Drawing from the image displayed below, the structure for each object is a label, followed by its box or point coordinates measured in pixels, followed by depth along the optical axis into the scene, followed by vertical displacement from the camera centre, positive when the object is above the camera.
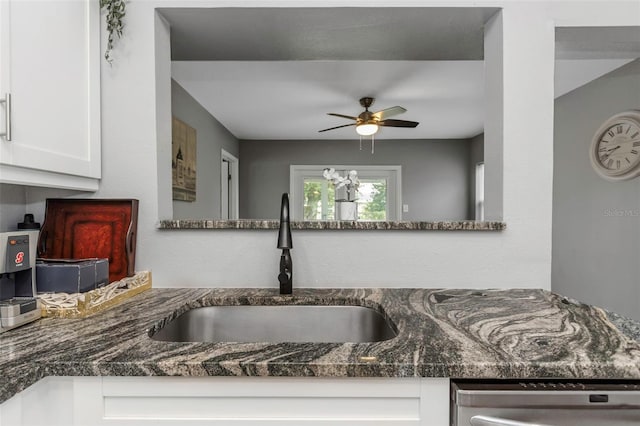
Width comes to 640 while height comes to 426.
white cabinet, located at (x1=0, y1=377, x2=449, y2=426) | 0.73 -0.38
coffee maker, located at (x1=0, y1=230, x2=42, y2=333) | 0.90 -0.19
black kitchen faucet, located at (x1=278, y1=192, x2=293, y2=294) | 1.20 -0.13
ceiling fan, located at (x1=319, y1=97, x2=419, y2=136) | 3.87 +1.01
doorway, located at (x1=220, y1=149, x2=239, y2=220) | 5.08 +0.42
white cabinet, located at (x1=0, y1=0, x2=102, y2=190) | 0.93 +0.36
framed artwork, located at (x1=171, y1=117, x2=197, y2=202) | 2.84 +0.44
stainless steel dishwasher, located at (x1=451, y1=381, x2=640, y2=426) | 0.69 -0.37
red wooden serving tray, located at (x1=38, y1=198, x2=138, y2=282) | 1.24 -0.06
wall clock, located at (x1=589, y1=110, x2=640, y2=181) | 2.71 +0.52
